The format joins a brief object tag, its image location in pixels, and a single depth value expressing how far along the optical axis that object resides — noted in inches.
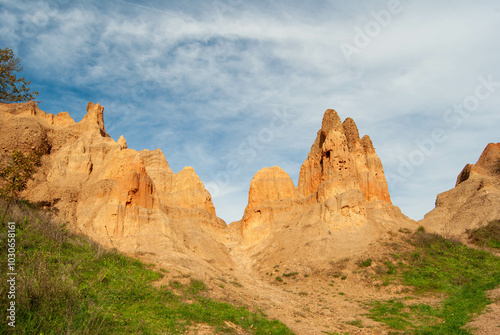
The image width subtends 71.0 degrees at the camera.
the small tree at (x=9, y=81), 1138.7
